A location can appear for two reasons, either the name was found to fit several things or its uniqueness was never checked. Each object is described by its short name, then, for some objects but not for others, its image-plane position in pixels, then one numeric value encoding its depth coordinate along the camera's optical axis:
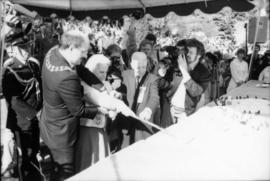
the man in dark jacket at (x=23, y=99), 2.34
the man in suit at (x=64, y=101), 1.87
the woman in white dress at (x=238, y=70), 4.83
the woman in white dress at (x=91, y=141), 2.18
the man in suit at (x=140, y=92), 2.58
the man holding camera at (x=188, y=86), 2.64
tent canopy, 2.84
